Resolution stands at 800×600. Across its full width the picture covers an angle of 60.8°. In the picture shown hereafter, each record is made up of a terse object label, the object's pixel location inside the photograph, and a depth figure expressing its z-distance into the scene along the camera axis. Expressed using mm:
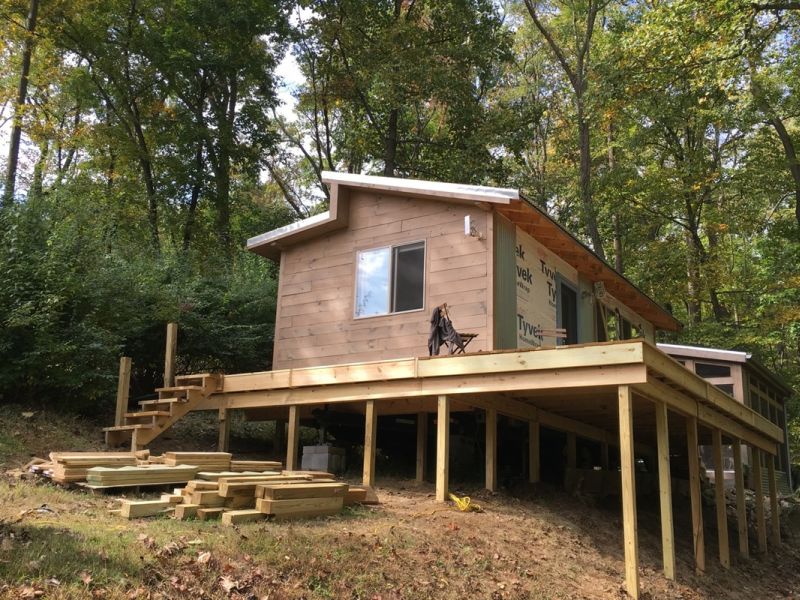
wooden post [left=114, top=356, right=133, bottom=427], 11406
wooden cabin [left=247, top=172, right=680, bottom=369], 10672
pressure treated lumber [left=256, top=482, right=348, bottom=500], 6938
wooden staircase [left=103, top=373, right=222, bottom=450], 10922
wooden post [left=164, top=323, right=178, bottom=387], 11984
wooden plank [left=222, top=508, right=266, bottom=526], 6457
